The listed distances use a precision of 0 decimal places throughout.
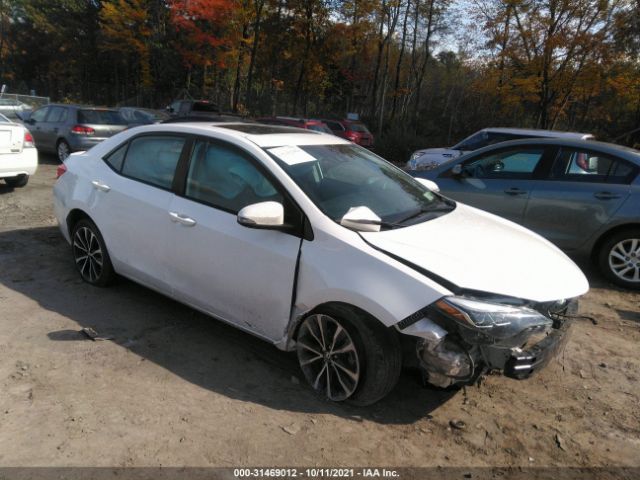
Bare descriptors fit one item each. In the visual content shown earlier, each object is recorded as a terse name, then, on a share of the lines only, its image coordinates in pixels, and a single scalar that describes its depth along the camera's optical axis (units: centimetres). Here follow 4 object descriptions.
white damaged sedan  278
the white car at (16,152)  834
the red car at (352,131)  2148
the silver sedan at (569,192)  554
